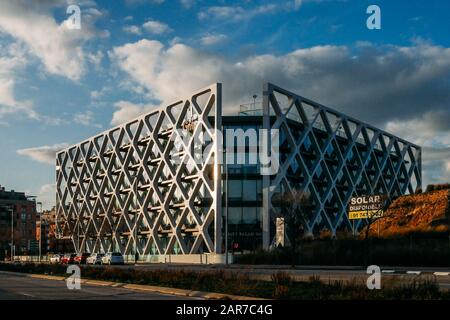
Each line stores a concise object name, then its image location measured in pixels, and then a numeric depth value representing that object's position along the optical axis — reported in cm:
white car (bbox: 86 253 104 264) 6638
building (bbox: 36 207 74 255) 12838
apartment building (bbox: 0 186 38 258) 15877
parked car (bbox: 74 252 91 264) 7102
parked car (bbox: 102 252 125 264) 6362
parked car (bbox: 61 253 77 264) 7121
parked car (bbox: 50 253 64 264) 7789
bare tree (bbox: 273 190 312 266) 6574
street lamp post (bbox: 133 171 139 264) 8356
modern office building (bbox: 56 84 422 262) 7375
